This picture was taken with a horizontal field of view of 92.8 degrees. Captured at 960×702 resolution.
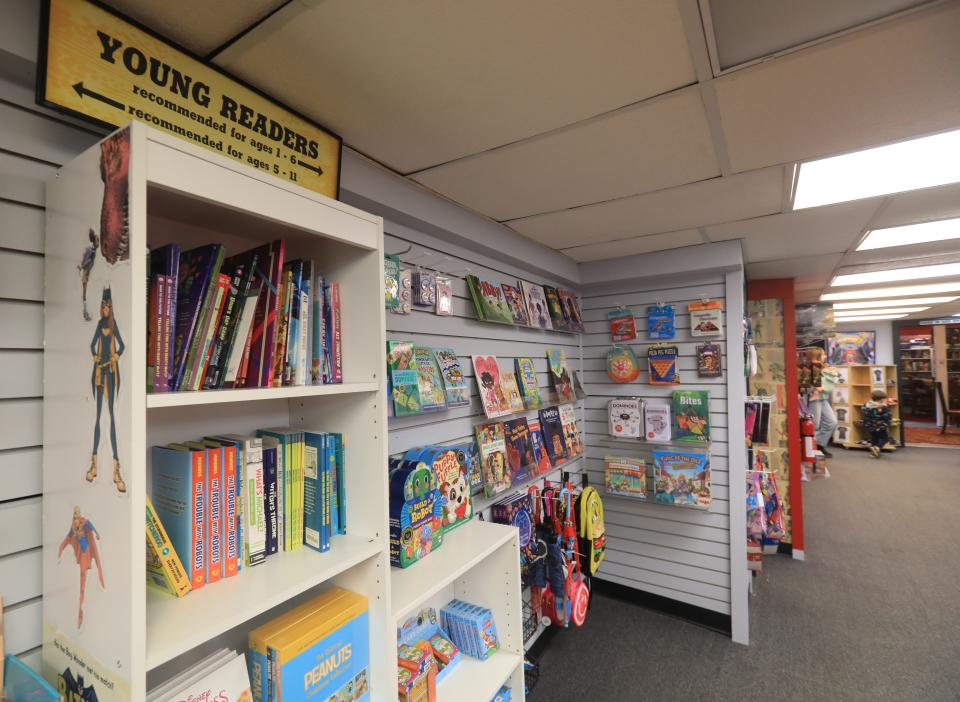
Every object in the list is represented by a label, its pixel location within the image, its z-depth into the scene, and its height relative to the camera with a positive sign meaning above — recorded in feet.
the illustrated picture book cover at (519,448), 8.48 -1.65
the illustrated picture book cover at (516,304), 8.88 +1.14
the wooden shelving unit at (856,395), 31.42 -2.61
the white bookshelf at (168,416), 2.60 -0.42
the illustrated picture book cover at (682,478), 10.22 -2.70
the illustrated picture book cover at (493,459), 7.76 -1.69
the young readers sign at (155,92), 3.01 +2.11
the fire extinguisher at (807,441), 16.44 -3.03
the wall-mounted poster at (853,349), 33.83 +0.66
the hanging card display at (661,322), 10.99 +0.93
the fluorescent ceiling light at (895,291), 17.34 +2.61
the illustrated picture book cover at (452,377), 7.00 -0.23
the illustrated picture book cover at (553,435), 9.87 -1.62
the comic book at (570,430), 10.59 -1.64
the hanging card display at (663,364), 10.85 -0.09
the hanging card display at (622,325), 11.52 +0.91
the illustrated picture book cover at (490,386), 7.82 -0.42
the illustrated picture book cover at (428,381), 6.43 -0.26
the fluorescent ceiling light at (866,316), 28.53 +2.59
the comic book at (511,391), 8.45 -0.54
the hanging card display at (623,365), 11.32 -0.11
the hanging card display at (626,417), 11.18 -1.39
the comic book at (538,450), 9.23 -1.84
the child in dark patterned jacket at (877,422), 29.04 -4.18
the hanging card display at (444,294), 7.11 +1.07
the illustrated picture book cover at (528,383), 9.01 -0.42
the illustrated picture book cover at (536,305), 9.55 +1.21
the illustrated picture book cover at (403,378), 5.92 -0.20
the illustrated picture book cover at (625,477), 10.87 -2.81
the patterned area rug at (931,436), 31.50 -5.68
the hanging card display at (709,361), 10.44 -0.03
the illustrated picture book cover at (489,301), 7.75 +1.09
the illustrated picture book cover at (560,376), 10.22 -0.33
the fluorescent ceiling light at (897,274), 13.45 +2.59
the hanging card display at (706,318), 10.48 +0.98
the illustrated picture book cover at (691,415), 10.36 -1.27
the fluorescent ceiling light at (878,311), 24.96 +2.62
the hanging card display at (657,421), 10.77 -1.46
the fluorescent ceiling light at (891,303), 21.25 +2.62
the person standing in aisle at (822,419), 29.17 -3.90
